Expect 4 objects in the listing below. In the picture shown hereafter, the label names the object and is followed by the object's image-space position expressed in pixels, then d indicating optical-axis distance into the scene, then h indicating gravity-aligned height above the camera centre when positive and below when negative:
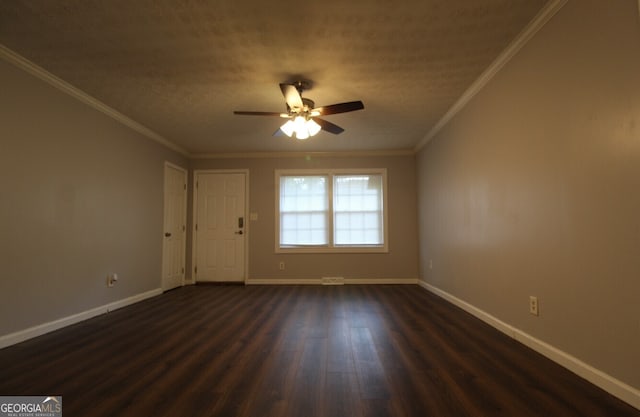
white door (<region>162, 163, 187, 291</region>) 4.71 -0.13
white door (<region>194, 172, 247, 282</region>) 5.33 -0.16
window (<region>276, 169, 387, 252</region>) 5.31 +0.14
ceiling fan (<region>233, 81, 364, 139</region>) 2.72 +1.04
